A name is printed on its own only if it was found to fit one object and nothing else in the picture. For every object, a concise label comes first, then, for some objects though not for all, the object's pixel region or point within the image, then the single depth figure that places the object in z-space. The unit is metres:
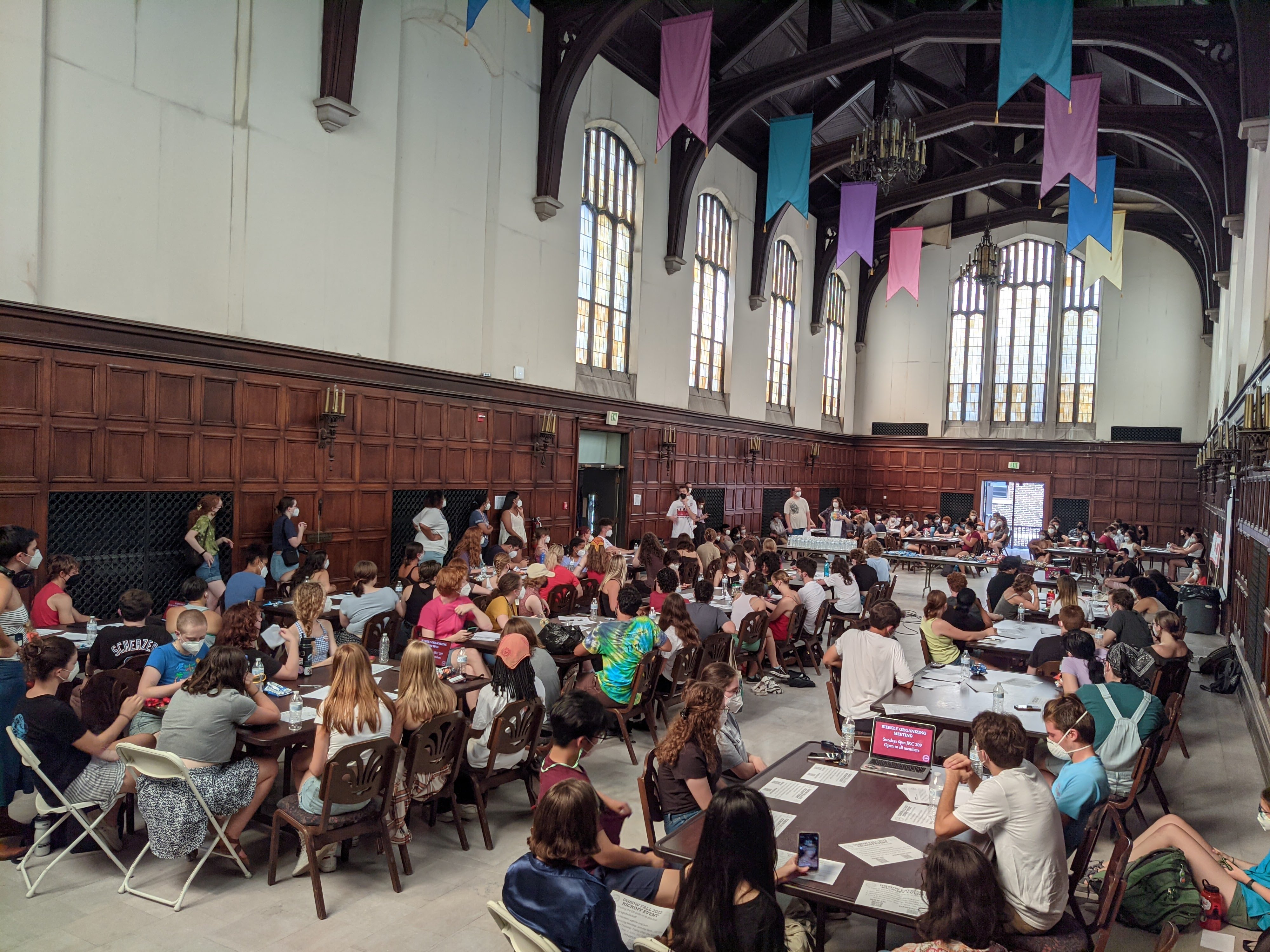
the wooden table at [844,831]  3.05
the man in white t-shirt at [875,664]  5.76
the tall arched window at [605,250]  14.80
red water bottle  4.05
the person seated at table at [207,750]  4.08
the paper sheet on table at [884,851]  3.30
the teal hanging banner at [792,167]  15.48
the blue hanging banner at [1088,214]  16.16
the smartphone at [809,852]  3.15
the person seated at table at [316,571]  7.63
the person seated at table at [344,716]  4.20
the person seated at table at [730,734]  4.26
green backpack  4.04
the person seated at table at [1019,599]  9.44
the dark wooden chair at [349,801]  4.04
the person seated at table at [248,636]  4.96
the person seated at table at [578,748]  3.60
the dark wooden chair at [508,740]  4.85
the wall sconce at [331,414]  9.80
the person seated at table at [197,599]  5.83
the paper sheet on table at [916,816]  3.66
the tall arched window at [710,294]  18.39
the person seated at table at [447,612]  6.58
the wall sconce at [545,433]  13.43
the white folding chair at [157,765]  3.98
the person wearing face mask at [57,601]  6.41
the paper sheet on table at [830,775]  4.12
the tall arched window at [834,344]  25.34
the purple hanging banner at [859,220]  17.47
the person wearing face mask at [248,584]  7.34
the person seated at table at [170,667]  4.62
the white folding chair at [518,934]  2.49
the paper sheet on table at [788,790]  3.90
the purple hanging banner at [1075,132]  12.83
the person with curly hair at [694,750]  3.85
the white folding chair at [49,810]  4.09
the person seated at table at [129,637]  5.36
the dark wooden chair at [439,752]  4.45
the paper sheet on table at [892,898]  2.90
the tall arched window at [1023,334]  24.92
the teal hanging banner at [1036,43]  10.59
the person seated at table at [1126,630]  7.73
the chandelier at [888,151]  12.27
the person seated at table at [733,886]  2.51
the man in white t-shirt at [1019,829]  3.15
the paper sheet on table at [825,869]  3.11
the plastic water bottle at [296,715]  4.58
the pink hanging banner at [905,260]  20.02
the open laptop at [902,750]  4.23
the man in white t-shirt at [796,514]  20.80
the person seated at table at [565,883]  2.70
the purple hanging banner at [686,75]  11.77
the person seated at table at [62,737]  4.23
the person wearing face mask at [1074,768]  3.75
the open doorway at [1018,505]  25.34
